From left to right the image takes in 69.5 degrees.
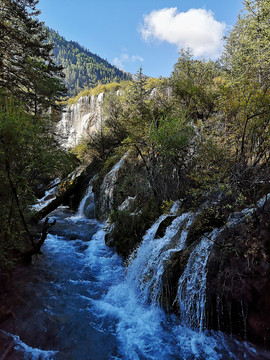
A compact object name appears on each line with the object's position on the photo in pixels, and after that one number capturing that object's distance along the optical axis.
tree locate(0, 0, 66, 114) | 10.67
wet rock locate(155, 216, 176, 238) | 6.88
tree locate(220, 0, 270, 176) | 6.07
